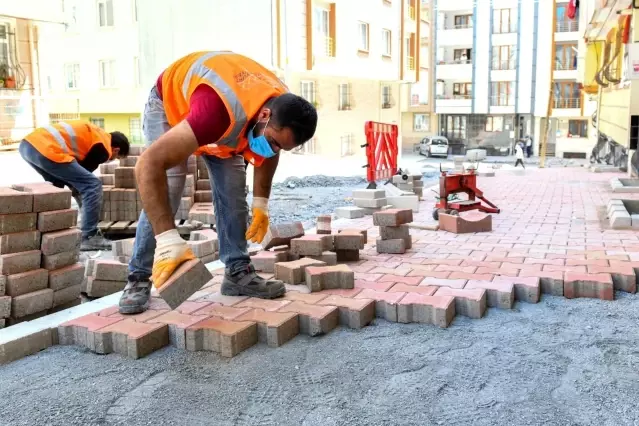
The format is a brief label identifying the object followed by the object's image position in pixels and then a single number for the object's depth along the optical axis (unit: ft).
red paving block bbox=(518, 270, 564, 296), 12.27
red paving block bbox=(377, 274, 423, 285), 12.62
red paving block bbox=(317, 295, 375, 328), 10.41
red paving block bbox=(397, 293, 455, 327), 10.41
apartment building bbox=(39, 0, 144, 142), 64.28
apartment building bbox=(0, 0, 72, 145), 39.87
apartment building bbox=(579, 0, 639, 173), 41.57
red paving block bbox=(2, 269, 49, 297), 10.63
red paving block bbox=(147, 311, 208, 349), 9.59
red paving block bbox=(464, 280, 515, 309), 11.41
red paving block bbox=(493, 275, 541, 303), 11.80
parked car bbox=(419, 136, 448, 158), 110.32
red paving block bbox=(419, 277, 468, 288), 12.23
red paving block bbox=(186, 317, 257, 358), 9.18
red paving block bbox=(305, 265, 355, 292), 12.01
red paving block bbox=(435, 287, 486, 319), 10.90
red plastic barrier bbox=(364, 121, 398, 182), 33.04
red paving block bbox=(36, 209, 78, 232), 11.44
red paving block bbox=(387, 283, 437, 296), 11.69
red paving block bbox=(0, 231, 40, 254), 10.77
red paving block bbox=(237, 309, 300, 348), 9.60
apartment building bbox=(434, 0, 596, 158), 116.47
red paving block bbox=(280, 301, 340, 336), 10.07
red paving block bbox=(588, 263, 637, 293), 12.48
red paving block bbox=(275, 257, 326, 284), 12.61
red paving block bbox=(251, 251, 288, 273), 13.43
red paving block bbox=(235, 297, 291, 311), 10.85
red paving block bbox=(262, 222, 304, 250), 14.23
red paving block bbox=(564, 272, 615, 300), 11.93
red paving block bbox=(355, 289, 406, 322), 10.77
